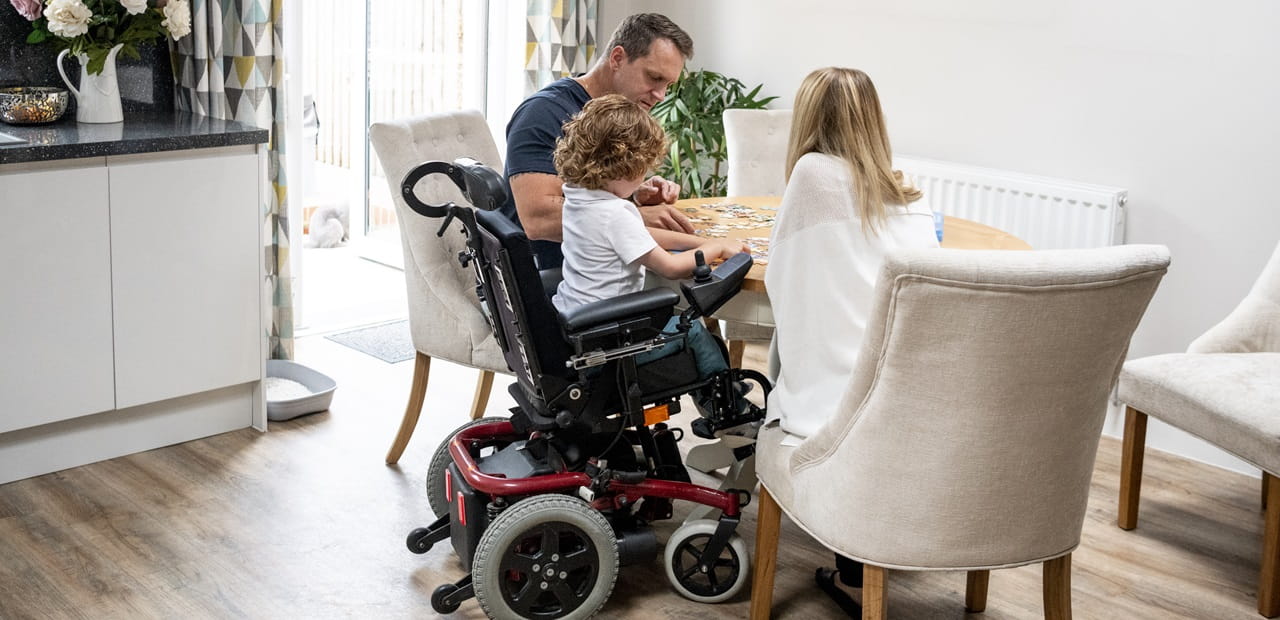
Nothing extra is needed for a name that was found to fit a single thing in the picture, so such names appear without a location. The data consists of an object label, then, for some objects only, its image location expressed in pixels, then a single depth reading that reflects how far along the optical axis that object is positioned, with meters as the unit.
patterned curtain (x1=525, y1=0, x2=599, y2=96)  4.72
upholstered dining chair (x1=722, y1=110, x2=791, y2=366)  3.90
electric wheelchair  2.37
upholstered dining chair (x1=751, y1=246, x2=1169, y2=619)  1.79
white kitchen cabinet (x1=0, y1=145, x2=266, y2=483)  2.99
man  2.85
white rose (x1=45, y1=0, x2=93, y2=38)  3.12
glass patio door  4.94
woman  2.21
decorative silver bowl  3.22
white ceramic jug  3.30
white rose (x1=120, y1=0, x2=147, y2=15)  3.19
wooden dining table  2.68
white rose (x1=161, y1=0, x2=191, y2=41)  3.32
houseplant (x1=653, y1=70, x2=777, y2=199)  4.48
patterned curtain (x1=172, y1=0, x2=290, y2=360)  3.66
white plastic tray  3.57
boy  2.42
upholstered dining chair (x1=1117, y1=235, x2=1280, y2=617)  2.69
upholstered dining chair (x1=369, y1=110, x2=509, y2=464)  3.01
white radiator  3.63
